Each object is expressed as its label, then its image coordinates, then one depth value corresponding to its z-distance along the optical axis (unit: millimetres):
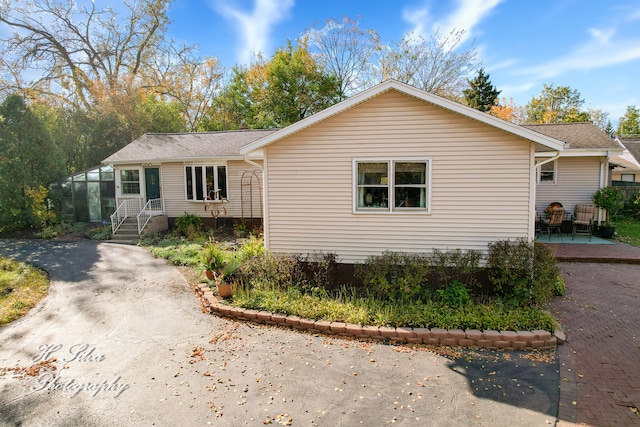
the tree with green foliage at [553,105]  36719
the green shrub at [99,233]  14480
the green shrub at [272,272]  7242
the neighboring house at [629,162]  21453
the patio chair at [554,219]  12375
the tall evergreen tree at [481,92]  25906
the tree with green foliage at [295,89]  24938
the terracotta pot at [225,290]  7152
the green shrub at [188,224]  14234
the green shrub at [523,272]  6398
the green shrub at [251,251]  8352
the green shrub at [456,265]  6955
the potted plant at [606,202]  12453
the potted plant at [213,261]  7918
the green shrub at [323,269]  7535
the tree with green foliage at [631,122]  41781
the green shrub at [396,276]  6570
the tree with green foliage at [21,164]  14859
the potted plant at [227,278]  7164
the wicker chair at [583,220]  12594
